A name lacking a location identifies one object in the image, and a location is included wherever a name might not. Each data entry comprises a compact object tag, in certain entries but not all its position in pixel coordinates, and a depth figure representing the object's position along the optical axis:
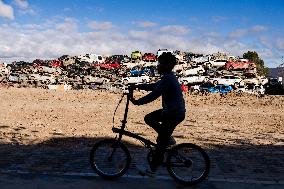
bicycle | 6.20
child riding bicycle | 5.99
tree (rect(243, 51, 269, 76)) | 99.63
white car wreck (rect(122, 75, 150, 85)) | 46.69
